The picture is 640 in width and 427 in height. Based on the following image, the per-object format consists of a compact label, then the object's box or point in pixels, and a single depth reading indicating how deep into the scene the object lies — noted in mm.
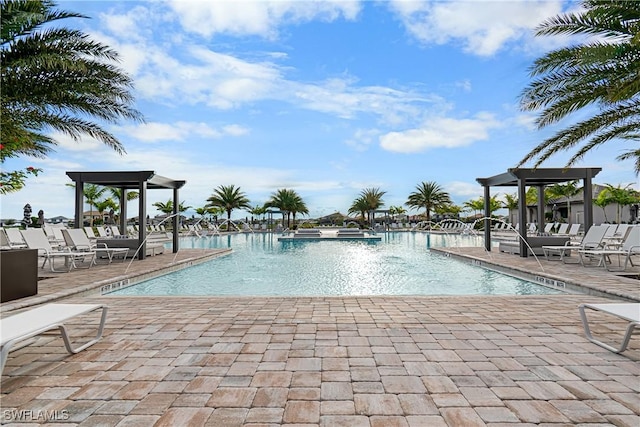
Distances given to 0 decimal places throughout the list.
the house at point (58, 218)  35719
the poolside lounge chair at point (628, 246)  8048
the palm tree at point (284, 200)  36562
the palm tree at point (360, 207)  38312
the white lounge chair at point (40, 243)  8250
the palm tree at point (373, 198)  38094
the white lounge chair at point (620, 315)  3025
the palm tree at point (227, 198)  34562
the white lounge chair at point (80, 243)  9477
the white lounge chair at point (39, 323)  2455
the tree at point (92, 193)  27672
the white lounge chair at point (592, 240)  9484
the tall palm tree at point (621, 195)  24016
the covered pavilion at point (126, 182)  11016
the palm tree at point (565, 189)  26188
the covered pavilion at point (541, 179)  10867
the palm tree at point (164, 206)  36938
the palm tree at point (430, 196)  36125
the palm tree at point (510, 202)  32469
